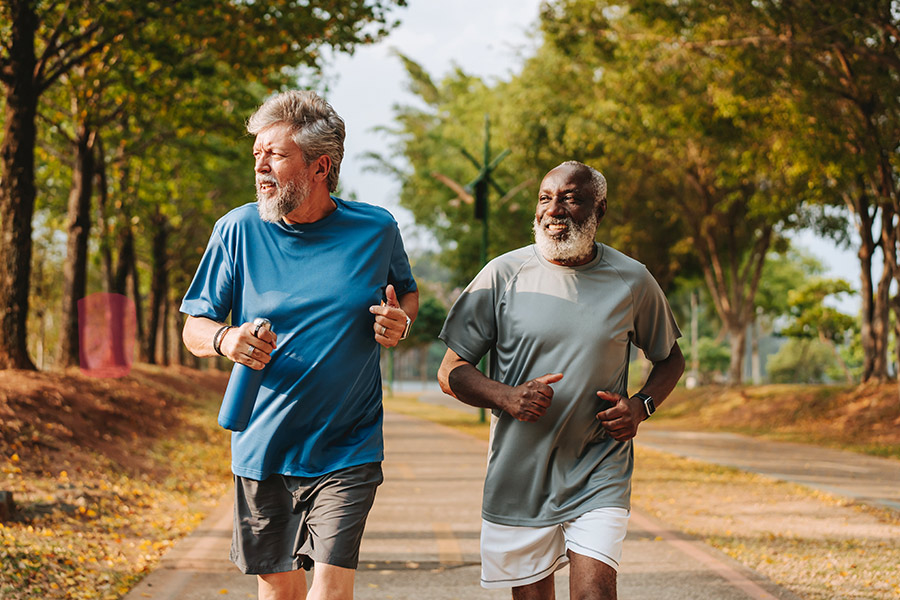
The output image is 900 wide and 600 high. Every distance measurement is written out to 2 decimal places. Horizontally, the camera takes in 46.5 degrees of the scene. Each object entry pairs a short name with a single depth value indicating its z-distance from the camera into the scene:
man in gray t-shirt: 3.81
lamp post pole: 24.48
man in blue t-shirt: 3.53
